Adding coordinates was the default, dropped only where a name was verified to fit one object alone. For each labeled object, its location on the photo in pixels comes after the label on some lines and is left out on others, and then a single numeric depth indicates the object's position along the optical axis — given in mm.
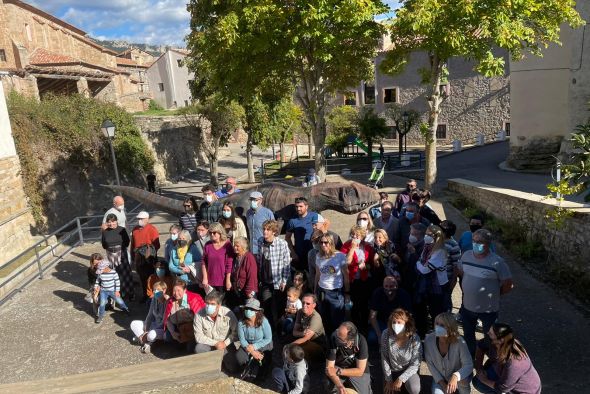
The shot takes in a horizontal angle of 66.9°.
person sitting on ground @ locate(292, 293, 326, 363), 5159
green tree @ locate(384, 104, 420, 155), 20388
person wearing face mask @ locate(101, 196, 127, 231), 8164
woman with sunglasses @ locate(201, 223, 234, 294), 6125
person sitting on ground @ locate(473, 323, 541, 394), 3910
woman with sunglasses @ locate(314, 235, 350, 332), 5520
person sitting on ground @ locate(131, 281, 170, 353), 6043
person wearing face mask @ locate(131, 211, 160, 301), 7223
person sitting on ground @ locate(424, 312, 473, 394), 4238
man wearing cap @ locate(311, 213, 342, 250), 6172
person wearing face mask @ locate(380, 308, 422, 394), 4523
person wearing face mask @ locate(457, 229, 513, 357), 4965
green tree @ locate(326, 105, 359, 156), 25712
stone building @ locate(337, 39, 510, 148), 30844
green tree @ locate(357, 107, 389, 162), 20344
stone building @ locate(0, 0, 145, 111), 26438
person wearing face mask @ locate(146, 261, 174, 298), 6605
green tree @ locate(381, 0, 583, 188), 10781
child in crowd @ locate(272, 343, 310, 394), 4801
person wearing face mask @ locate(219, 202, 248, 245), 7012
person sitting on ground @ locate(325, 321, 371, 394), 4594
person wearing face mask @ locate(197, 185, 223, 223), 7482
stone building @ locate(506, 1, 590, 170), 17250
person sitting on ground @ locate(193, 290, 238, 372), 5434
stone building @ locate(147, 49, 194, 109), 48931
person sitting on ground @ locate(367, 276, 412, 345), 5164
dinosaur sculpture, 7914
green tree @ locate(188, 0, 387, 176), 11648
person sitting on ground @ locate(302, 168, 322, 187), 11922
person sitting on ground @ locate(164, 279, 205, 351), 5840
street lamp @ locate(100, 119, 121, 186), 12906
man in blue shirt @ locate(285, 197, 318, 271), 6555
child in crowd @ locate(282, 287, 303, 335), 5453
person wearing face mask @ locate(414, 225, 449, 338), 5309
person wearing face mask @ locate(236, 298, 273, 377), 5219
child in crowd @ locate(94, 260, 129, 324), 6977
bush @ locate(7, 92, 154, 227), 14727
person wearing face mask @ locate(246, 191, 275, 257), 6984
